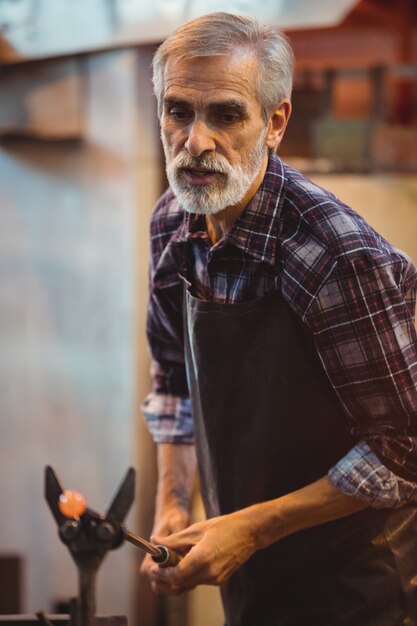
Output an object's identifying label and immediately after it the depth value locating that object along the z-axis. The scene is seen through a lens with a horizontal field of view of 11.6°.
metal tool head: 2.45
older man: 2.72
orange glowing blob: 2.46
